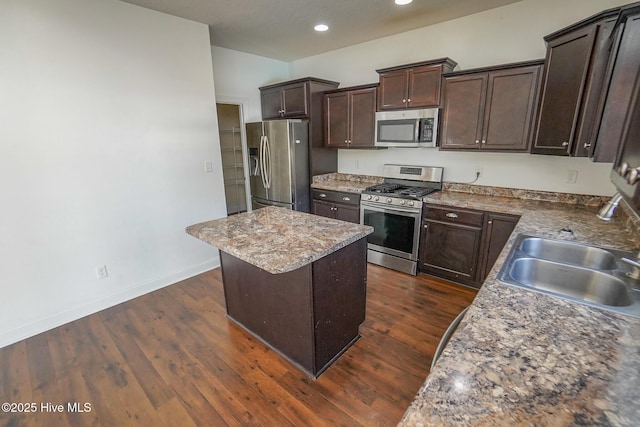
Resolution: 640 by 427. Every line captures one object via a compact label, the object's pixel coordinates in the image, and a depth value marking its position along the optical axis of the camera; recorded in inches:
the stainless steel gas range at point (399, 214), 127.5
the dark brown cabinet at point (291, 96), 154.8
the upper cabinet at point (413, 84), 120.5
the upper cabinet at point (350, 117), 144.1
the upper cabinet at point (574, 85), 76.2
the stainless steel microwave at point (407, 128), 124.2
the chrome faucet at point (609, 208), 55.5
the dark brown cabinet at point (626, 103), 36.9
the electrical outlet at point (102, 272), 108.6
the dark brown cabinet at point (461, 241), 108.7
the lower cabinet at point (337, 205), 146.3
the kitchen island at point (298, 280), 69.6
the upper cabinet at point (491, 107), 103.7
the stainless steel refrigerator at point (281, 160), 150.9
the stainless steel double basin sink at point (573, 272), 50.3
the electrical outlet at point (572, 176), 106.8
